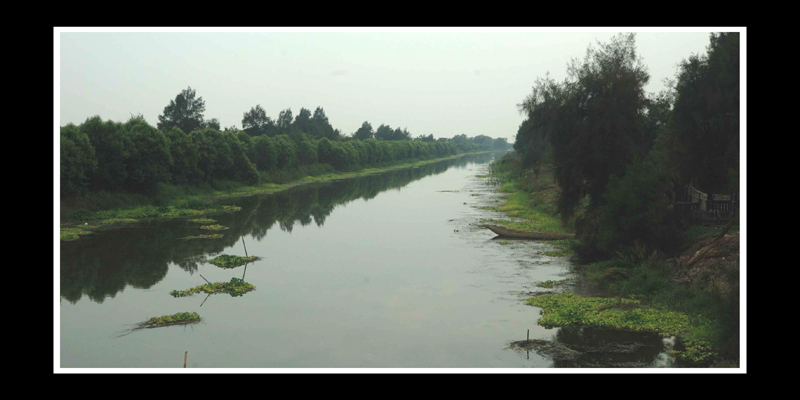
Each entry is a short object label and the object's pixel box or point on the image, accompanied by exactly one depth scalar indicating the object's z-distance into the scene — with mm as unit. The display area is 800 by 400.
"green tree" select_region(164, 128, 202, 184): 49688
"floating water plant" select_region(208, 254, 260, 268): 24342
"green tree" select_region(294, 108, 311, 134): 136150
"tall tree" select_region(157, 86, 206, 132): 89375
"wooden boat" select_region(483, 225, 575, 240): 29375
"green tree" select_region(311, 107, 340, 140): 130625
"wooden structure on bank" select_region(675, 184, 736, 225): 22562
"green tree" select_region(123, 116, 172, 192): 42500
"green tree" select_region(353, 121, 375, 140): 173875
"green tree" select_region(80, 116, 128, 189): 39688
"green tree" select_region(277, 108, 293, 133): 135425
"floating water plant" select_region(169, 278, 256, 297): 20172
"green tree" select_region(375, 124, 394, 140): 186500
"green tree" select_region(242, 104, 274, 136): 112562
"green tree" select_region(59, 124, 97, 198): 35281
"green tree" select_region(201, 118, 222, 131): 87312
